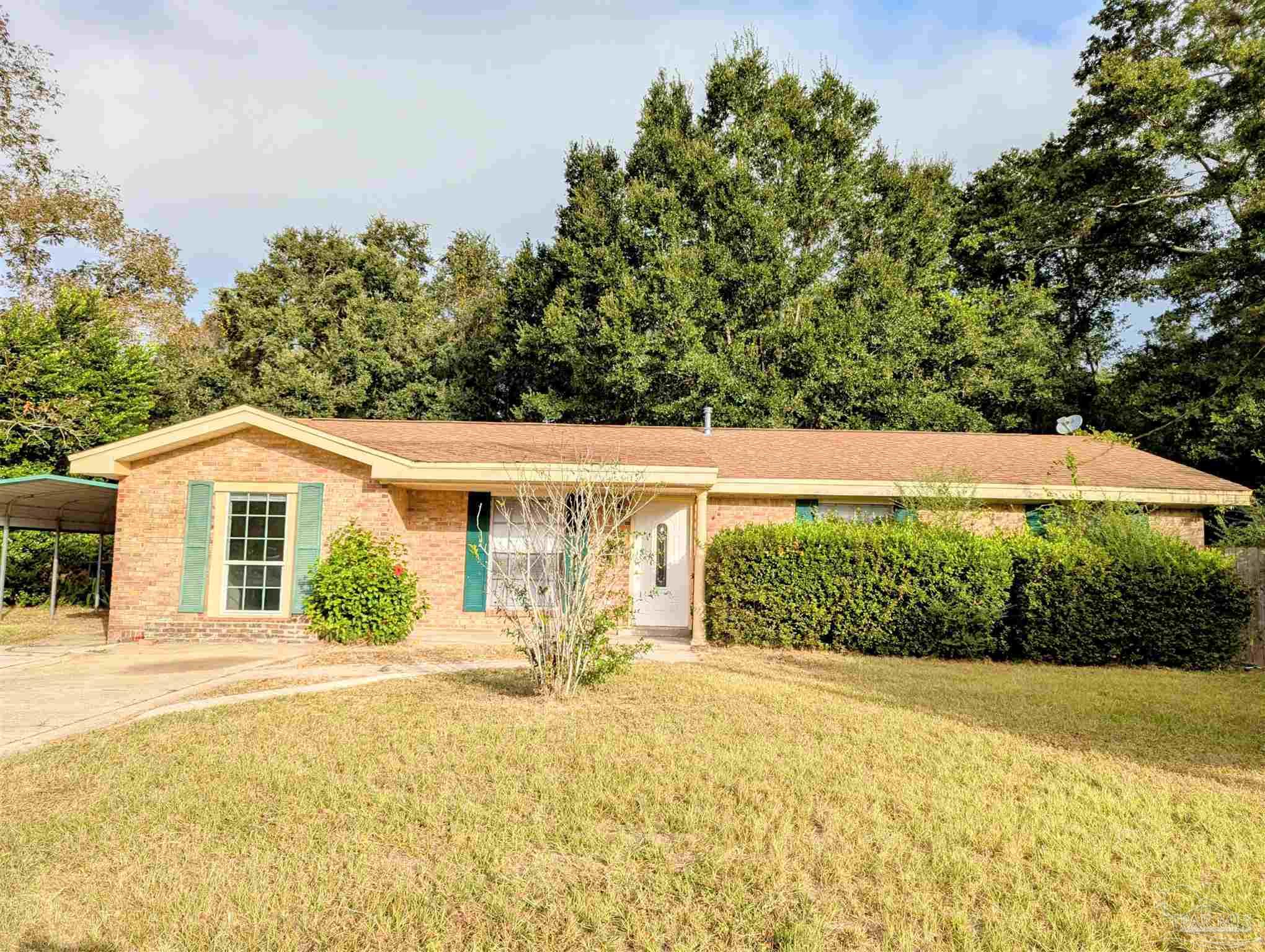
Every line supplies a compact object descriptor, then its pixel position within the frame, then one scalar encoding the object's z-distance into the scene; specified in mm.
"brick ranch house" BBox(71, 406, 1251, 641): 11148
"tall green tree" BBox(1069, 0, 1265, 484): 18094
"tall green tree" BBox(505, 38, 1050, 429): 20062
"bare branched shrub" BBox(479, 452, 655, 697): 7207
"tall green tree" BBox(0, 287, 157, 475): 16578
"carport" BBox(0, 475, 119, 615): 11492
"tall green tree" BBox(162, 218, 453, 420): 23266
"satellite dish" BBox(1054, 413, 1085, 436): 16266
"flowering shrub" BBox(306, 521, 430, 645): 10766
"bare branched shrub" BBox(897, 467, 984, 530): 12188
